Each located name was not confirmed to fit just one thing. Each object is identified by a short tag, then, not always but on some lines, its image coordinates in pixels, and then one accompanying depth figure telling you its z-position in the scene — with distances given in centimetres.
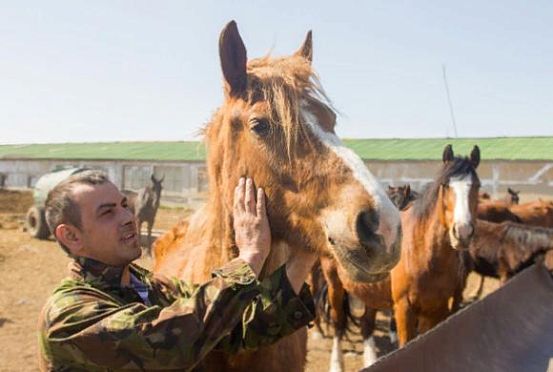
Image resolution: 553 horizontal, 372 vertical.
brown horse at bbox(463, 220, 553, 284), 726
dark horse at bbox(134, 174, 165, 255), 1683
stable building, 2417
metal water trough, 232
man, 142
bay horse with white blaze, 536
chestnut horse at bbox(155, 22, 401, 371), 173
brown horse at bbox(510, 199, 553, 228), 1161
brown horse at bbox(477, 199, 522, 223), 1111
